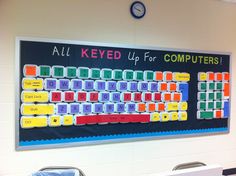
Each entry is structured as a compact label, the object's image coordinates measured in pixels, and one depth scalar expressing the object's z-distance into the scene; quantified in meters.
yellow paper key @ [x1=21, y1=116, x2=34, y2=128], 2.35
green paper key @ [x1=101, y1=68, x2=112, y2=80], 2.64
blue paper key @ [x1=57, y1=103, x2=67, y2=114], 2.46
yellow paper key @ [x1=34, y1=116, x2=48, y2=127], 2.39
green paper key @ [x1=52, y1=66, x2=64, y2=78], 2.44
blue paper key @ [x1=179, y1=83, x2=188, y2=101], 3.02
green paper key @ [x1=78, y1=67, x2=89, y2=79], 2.54
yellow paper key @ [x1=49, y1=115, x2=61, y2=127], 2.44
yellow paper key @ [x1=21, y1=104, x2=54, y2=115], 2.35
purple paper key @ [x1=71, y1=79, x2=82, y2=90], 2.51
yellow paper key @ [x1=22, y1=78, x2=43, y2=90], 2.34
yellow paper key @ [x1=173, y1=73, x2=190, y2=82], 2.99
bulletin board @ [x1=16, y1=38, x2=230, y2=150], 2.38
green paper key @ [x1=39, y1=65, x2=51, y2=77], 2.39
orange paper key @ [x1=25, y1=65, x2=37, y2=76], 2.34
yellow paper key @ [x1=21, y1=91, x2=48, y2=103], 2.34
